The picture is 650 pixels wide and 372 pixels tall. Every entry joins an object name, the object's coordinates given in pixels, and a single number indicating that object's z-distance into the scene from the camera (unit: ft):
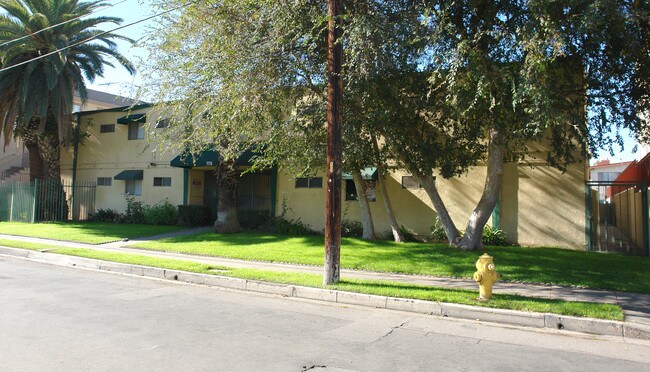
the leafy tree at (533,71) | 28.96
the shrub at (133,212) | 76.28
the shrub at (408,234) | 54.95
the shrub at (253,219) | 66.80
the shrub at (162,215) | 72.18
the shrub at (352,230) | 58.49
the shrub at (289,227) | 61.05
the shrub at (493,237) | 50.37
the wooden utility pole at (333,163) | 30.86
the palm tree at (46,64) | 70.28
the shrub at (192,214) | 70.38
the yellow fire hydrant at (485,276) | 26.22
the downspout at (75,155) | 84.43
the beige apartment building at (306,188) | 50.47
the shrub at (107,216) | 79.92
